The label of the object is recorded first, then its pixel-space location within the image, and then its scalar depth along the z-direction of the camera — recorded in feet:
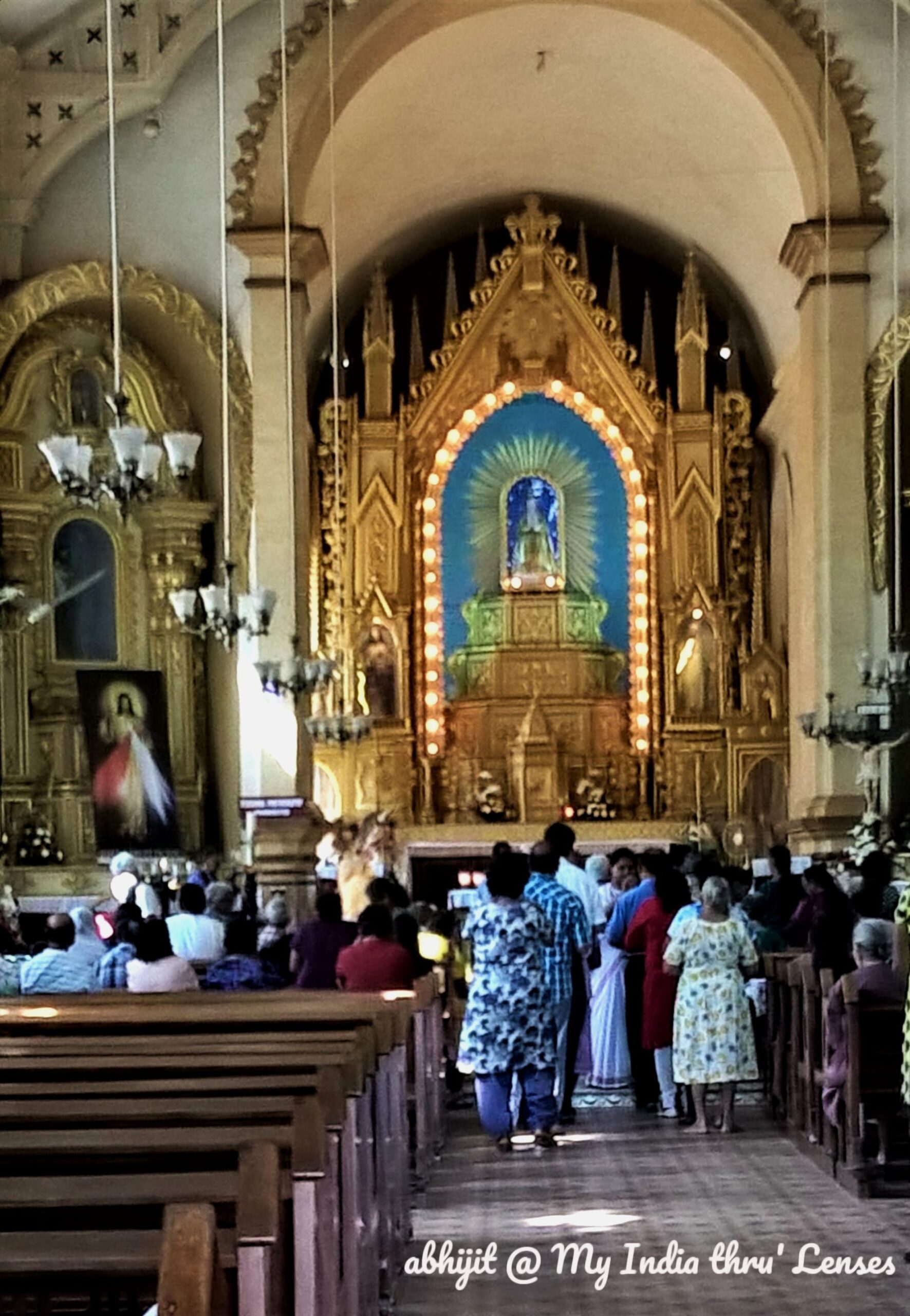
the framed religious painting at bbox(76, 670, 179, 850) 60.44
